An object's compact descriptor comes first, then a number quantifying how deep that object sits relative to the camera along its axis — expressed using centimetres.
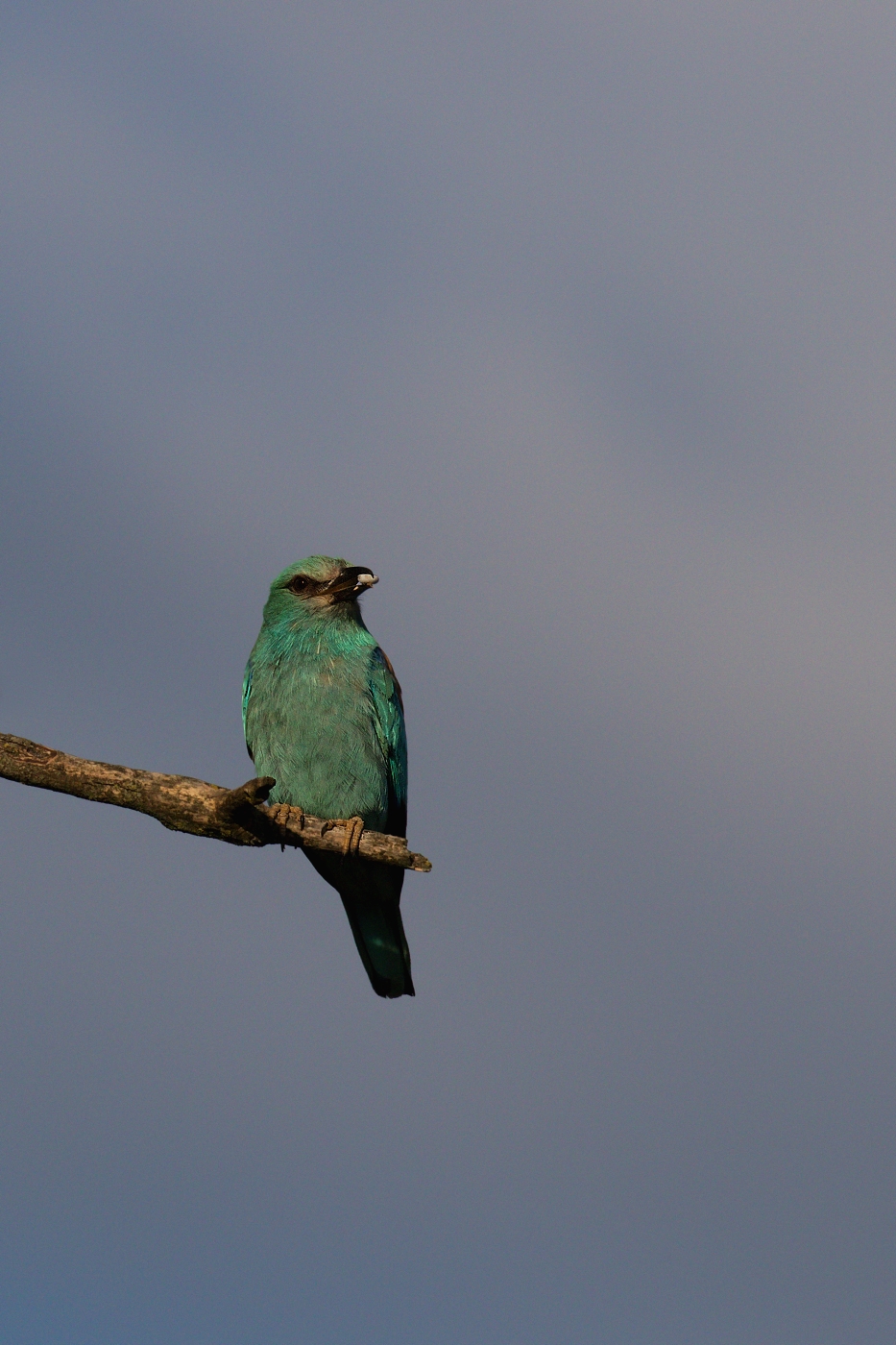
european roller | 1983
